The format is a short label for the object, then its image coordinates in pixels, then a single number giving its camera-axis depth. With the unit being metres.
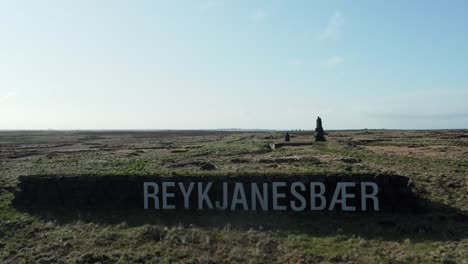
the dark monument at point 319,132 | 52.88
